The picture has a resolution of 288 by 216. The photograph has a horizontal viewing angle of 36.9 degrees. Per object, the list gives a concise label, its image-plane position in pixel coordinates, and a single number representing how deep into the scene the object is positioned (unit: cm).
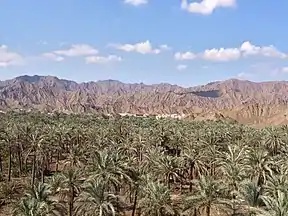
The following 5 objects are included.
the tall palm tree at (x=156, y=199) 4672
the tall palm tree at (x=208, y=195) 4278
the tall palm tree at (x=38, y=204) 3644
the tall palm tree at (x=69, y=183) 4662
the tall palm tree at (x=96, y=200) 3894
